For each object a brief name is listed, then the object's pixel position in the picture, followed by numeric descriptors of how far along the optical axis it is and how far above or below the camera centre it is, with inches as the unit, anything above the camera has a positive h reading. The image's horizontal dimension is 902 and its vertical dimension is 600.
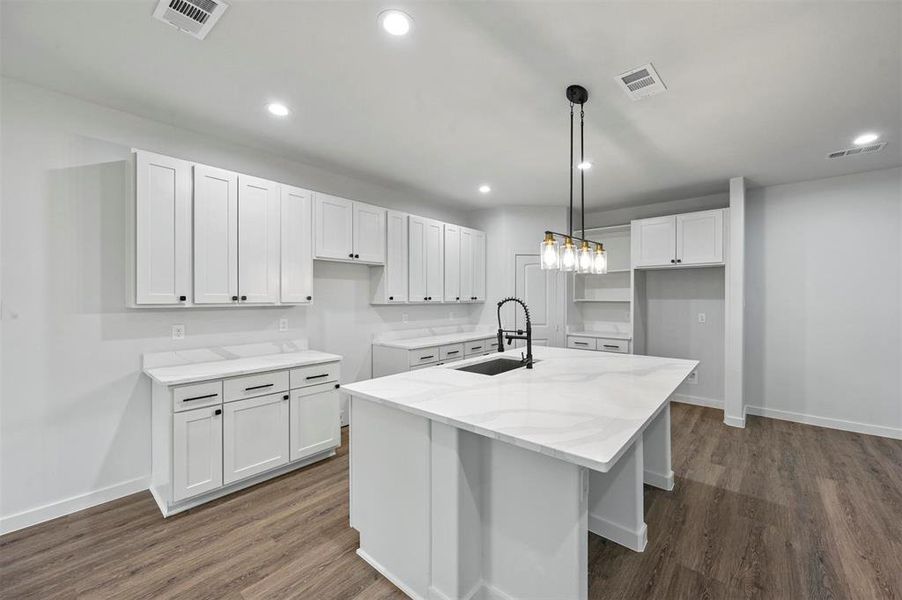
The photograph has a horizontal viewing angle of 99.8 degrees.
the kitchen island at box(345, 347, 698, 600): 57.9 -31.3
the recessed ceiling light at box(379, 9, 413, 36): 67.7 +50.7
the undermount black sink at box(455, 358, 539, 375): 99.4 -18.2
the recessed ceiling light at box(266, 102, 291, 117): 99.7 +50.9
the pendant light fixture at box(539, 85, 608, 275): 88.9 +11.3
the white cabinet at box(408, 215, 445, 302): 171.8 +18.7
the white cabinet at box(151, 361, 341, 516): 94.4 -36.6
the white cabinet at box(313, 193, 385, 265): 136.8 +26.5
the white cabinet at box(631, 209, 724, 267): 167.9 +28.0
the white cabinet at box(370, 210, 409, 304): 160.9 +13.4
